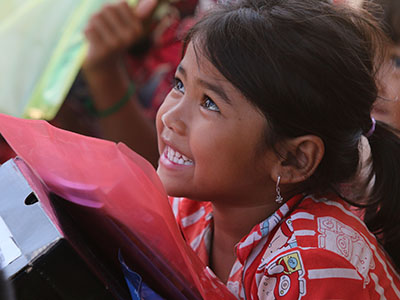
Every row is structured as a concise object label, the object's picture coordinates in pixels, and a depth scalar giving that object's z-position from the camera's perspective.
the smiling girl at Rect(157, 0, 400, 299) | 1.74
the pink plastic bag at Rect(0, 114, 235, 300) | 1.68
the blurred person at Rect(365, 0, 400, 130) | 1.84
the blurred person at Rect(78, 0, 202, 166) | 2.23
